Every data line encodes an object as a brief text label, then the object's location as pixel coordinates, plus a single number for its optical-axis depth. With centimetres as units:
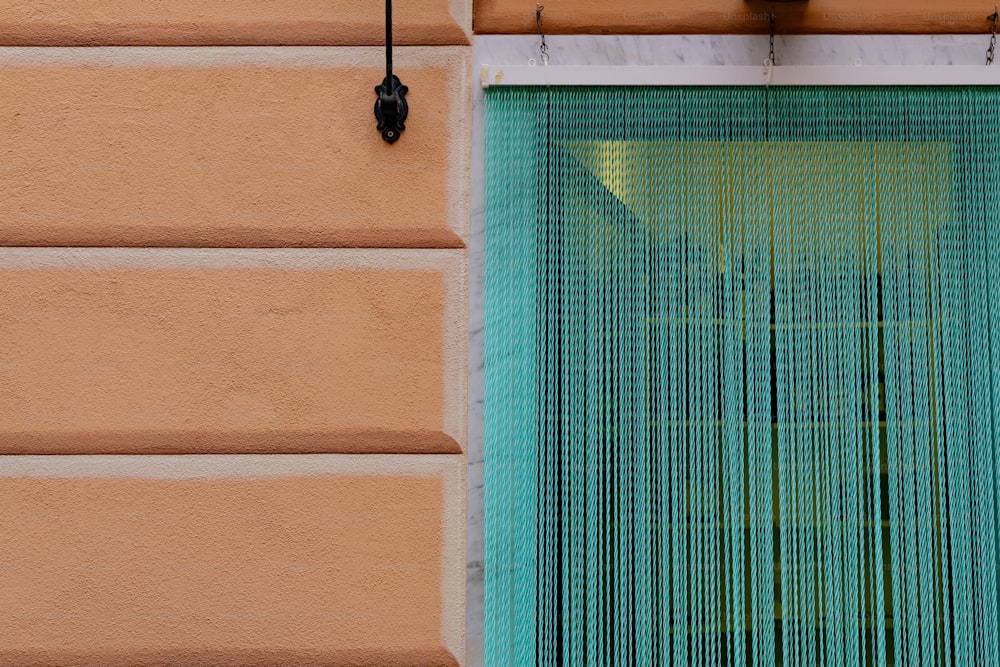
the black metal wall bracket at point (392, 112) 272
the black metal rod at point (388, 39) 269
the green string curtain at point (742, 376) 267
